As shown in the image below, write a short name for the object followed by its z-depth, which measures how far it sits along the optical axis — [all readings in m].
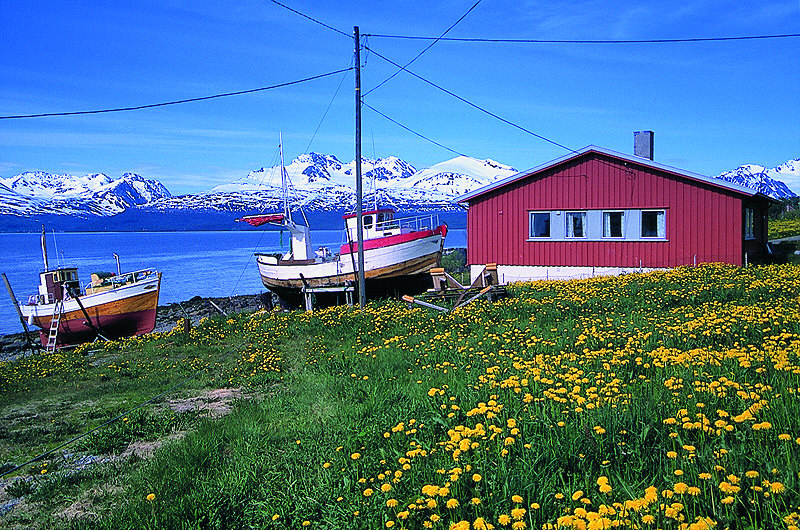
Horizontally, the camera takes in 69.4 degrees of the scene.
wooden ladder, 25.96
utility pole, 18.12
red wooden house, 22.33
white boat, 27.50
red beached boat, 27.09
